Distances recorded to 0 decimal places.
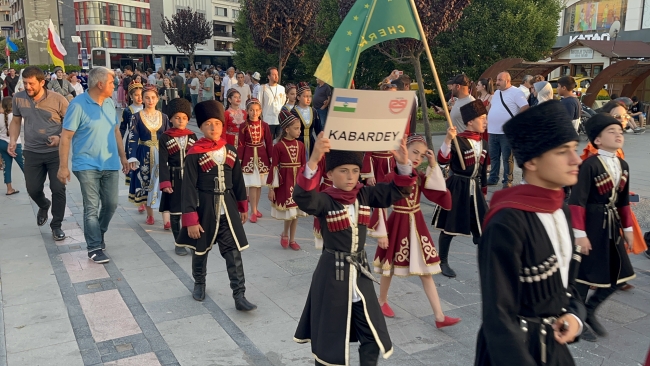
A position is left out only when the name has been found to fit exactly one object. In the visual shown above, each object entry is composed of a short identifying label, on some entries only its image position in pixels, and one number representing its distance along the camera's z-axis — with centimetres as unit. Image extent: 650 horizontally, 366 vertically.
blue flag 3596
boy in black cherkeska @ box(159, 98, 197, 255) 651
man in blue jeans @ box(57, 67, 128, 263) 638
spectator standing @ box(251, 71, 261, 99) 1446
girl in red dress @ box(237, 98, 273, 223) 830
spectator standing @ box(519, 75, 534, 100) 1152
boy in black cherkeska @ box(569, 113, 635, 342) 450
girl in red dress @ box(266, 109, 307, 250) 725
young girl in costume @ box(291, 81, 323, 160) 855
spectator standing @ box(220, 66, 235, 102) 1905
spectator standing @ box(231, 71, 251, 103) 1561
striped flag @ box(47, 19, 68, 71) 2148
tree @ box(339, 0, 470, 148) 1042
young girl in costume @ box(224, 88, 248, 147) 873
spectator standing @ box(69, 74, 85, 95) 2074
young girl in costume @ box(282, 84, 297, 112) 988
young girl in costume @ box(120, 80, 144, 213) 850
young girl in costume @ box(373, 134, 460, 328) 482
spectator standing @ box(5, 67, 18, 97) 2094
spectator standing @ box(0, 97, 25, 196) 994
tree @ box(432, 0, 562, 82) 1892
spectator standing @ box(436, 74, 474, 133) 820
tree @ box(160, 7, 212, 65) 3478
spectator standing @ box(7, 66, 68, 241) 728
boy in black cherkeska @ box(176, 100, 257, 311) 521
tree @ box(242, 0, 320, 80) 1528
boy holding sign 353
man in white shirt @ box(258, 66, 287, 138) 1216
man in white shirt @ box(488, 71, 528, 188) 1000
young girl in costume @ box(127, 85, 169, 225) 777
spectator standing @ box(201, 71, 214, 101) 2097
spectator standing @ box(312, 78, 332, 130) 1131
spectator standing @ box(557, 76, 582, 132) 917
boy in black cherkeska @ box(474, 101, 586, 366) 234
